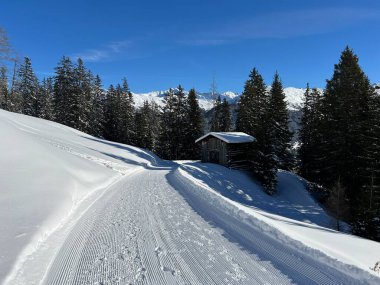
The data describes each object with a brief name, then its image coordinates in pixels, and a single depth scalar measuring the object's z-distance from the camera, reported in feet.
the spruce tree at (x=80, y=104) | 166.40
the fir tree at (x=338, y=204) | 76.07
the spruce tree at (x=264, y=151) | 108.17
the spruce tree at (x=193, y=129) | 172.04
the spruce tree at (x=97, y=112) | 185.78
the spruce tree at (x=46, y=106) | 199.21
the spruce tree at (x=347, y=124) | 90.48
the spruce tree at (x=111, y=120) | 195.42
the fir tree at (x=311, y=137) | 124.15
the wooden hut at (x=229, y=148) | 122.93
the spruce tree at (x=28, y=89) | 199.52
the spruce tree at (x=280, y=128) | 115.96
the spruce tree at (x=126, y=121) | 192.44
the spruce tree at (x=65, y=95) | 168.35
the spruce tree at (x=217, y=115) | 197.87
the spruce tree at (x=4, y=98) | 170.32
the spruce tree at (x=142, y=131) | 193.88
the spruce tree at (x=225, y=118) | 198.18
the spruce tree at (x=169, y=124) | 176.65
